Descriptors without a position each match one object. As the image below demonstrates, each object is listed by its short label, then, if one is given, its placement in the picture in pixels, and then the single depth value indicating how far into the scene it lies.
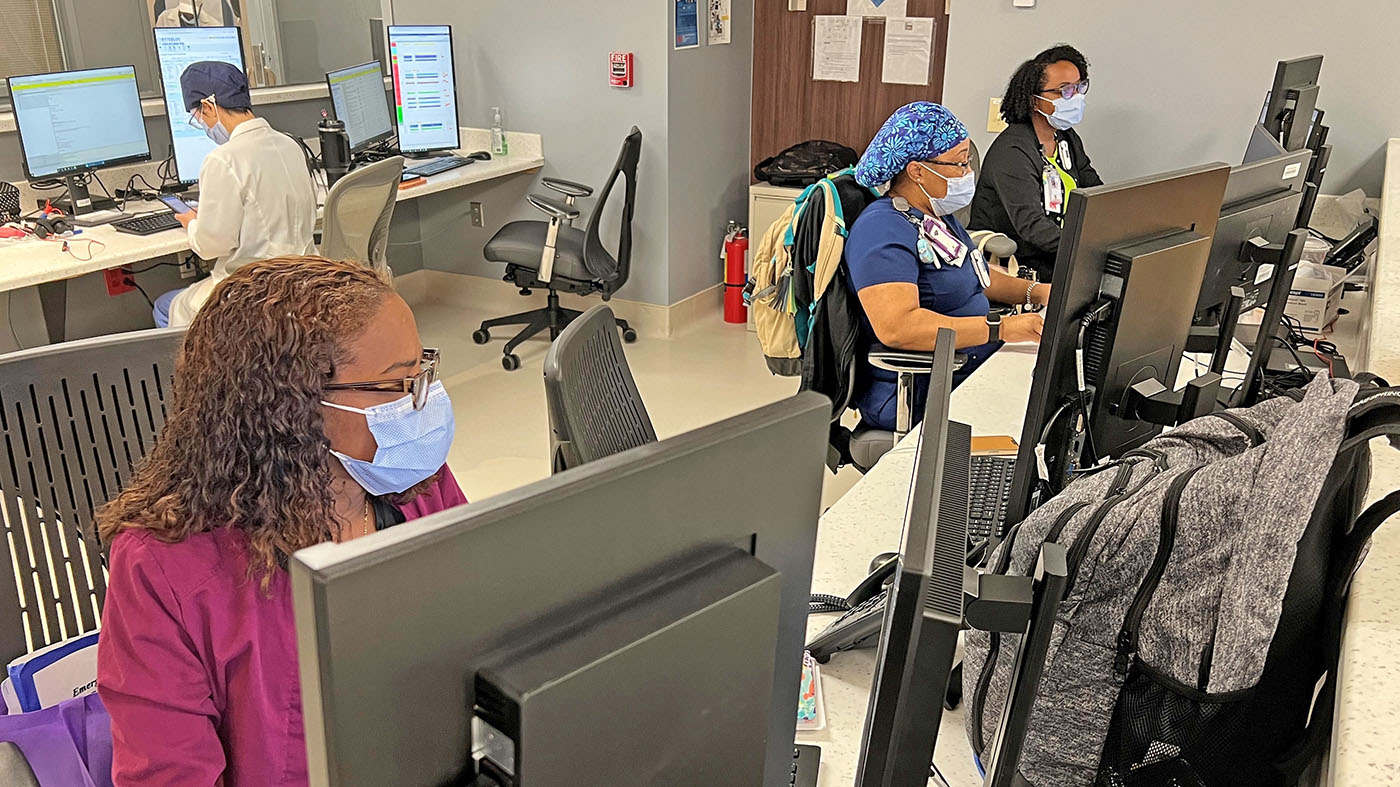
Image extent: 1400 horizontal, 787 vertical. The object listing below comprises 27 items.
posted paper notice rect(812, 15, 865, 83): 4.89
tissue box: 2.71
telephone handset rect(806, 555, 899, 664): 1.35
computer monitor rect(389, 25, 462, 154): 4.52
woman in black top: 3.30
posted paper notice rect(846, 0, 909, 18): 4.75
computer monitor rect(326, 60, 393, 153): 4.27
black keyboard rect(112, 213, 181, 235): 3.46
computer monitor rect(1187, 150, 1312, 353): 1.78
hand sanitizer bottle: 4.86
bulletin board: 4.89
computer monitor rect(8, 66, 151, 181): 3.43
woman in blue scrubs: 2.34
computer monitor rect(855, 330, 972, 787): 0.70
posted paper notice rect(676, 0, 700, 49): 4.50
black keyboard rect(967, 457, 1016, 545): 1.66
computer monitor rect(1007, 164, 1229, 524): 1.38
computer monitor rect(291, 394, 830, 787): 0.55
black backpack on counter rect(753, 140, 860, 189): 4.81
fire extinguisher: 5.03
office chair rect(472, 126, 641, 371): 4.43
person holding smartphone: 3.15
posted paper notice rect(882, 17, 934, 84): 4.74
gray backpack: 0.98
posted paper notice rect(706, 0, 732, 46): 4.73
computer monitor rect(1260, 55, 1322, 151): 2.90
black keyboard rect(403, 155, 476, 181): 4.41
